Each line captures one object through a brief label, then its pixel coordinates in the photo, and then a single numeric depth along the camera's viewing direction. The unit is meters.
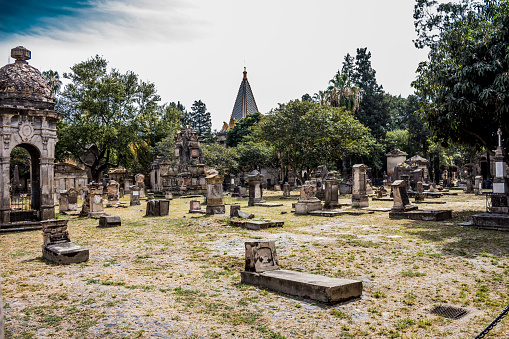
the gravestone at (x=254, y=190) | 22.70
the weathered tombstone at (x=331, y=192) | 18.78
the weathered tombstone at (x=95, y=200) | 17.94
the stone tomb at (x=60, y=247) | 8.03
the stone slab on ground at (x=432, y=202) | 21.12
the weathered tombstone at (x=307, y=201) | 17.33
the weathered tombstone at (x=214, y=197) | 17.84
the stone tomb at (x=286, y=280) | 5.45
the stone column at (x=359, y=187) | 19.59
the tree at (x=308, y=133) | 29.06
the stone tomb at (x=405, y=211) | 14.09
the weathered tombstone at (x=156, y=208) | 18.25
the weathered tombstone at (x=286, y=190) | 29.11
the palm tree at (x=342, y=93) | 42.06
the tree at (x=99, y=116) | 33.81
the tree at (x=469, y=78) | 13.36
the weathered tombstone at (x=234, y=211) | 15.52
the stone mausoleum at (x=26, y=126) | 13.31
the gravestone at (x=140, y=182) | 32.75
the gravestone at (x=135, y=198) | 24.69
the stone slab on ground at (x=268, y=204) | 21.72
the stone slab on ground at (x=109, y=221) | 14.19
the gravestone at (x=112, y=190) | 26.34
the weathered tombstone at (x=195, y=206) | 18.83
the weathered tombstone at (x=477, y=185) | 26.98
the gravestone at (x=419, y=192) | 23.17
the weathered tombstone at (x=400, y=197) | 15.21
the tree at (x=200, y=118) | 79.44
